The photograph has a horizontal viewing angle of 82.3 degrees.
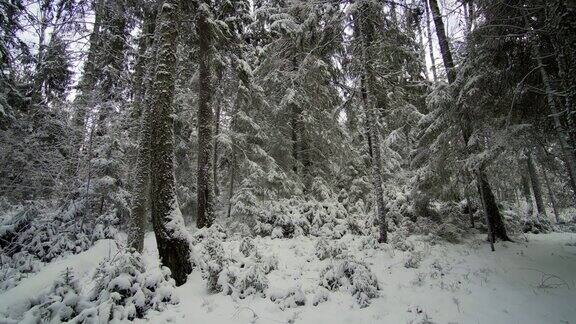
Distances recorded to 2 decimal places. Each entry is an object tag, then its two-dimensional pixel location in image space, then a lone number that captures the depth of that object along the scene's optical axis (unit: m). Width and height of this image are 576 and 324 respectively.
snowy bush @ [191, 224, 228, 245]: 9.27
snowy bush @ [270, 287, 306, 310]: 6.82
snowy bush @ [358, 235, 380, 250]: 10.45
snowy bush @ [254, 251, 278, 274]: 8.41
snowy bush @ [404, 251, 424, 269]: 8.73
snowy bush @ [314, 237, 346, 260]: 9.41
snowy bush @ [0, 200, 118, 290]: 8.80
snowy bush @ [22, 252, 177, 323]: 5.09
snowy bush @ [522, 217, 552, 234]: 12.79
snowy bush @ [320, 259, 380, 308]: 7.06
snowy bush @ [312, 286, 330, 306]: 6.90
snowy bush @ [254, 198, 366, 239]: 12.64
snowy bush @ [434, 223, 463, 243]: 10.80
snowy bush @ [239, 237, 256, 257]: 9.33
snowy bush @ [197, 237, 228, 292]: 7.37
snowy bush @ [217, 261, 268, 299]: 7.23
